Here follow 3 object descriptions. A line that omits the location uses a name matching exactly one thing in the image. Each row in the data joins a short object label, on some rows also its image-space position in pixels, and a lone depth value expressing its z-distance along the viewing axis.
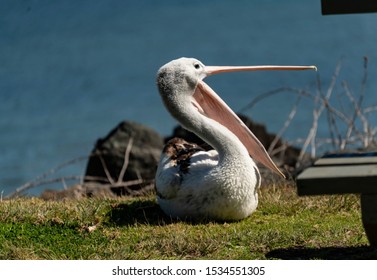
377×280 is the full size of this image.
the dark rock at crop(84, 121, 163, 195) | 22.75
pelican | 14.05
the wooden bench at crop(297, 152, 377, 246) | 10.06
